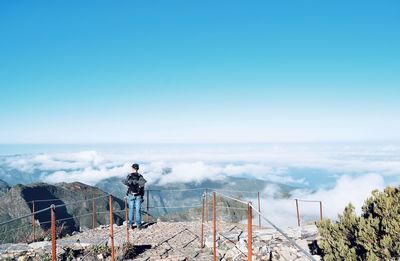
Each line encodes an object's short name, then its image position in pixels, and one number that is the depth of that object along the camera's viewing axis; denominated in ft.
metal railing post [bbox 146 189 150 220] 49.21
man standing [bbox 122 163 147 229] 39.99
